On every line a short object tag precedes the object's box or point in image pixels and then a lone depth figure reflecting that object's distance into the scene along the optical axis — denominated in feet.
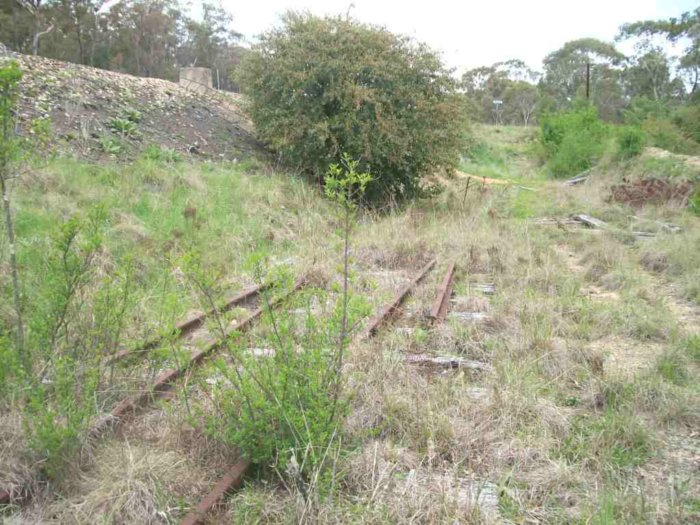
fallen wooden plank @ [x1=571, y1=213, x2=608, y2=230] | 40.35
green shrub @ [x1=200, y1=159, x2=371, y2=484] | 9.91
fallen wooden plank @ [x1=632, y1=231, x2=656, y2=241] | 34.80
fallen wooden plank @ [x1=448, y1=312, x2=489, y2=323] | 18.47
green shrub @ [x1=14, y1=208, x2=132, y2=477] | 9.59
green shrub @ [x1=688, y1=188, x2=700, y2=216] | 42.61
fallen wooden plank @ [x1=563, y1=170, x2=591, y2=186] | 71.24
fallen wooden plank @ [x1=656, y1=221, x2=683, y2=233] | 36.14
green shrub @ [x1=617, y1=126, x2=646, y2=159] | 69.05
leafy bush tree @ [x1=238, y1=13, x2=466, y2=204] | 45.11
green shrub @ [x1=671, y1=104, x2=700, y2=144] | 83.66
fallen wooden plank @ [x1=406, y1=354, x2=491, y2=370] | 14.99
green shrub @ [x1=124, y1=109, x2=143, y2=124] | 43.27
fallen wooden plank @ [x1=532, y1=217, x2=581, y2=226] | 42.01
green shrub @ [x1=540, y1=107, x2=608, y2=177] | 80.18
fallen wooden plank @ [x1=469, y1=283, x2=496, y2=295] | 22.60
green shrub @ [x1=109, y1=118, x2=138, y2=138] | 40.45
